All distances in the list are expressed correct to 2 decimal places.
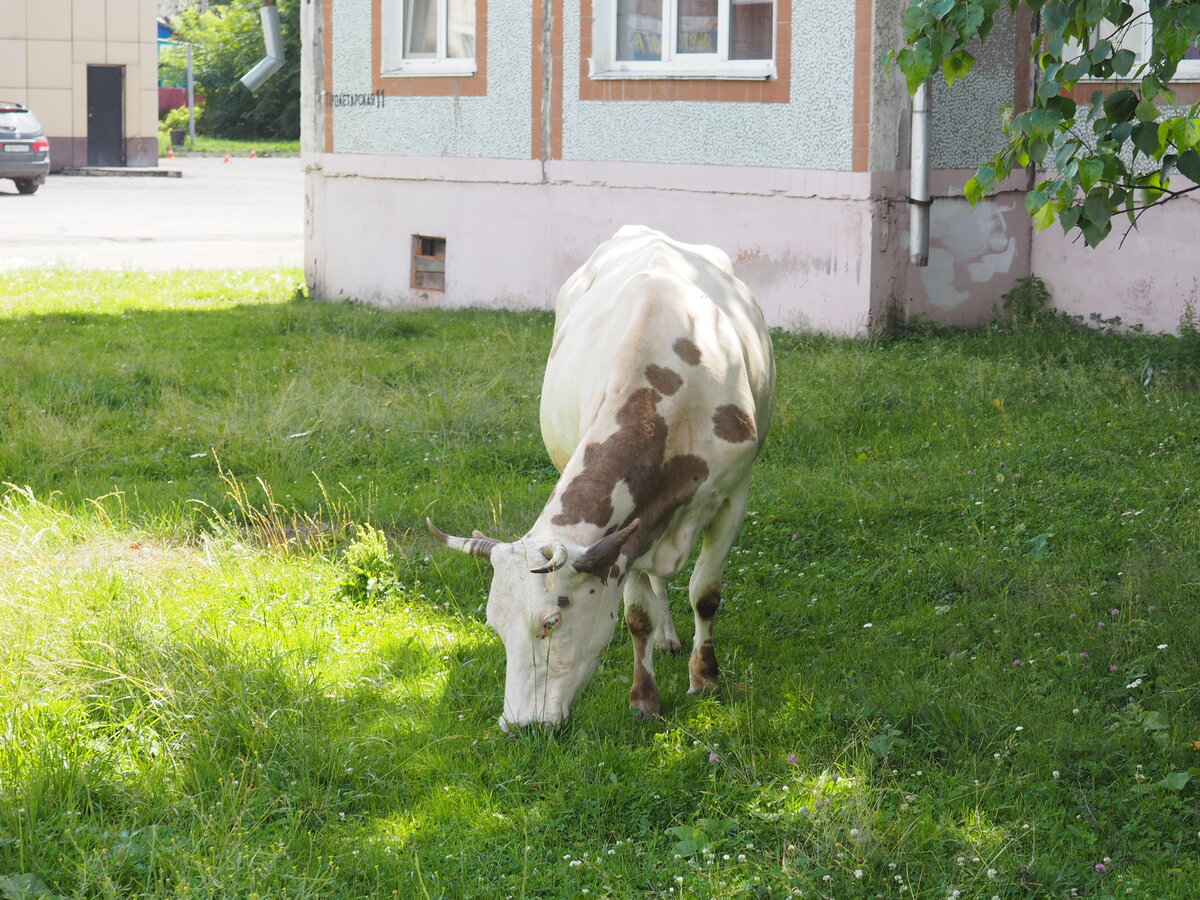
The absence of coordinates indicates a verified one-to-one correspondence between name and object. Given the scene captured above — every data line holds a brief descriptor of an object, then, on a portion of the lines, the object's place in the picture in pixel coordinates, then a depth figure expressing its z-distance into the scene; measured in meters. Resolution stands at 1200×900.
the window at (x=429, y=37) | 14.46
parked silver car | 29.80
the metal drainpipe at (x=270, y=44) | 16.16
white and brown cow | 4.21
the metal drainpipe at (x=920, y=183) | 10.95
